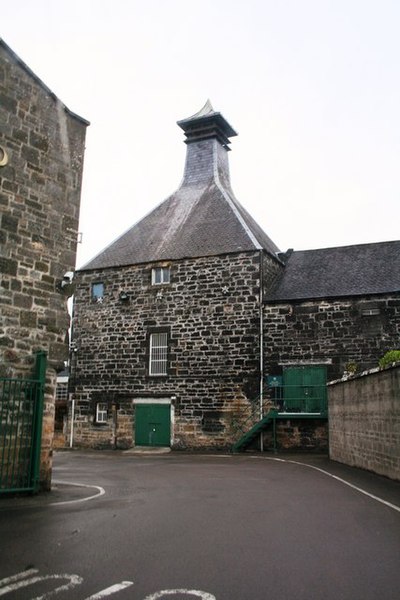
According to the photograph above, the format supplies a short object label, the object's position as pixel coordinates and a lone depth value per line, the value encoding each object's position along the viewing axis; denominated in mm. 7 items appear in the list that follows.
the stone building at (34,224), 10180
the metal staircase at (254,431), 20562
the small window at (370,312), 21027
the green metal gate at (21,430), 9445
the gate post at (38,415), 9711
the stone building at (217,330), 21281
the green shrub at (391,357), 14336
